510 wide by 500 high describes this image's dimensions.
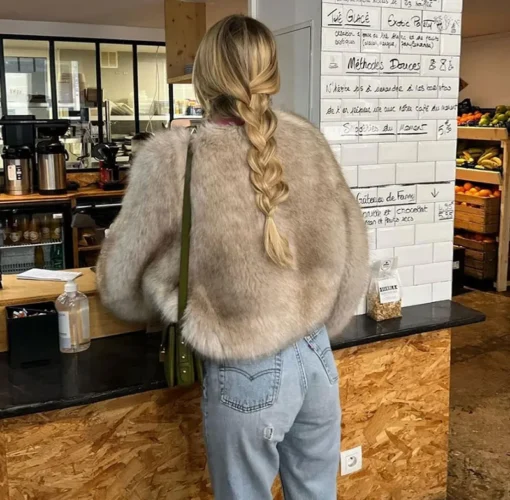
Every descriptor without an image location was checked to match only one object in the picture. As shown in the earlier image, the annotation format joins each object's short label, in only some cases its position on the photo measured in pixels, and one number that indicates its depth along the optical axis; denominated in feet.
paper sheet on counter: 7.64
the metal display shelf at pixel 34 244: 15.58
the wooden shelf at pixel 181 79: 13.14
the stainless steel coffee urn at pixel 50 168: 16.24
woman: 5.07
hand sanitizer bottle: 6.79
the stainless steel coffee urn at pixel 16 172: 16.30
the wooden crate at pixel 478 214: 19.30
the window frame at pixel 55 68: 19.69
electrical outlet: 7.97
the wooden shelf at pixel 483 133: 18.65
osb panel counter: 6.19
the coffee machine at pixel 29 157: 16.22
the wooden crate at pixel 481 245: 19.57
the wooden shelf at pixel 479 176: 19.08
